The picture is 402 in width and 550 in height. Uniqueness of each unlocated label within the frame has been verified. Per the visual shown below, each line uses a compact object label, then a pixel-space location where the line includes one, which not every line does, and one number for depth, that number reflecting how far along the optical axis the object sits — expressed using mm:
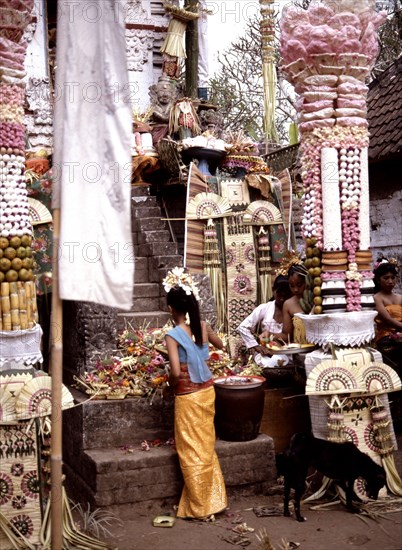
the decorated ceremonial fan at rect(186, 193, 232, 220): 9242
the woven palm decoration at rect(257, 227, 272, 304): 9352
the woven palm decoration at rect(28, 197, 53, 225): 6992
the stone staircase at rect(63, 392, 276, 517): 5348
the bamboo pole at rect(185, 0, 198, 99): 11852
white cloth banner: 3600
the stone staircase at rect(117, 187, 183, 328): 7223
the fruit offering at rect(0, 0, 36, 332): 4973
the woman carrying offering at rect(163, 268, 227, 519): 5230
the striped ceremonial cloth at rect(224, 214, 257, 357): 9133
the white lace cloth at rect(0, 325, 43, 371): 4992
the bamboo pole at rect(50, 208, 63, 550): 3656
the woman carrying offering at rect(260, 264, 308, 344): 6372
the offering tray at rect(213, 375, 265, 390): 5742
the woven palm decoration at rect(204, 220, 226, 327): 9047
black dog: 5109
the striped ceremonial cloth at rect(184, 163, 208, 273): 9102
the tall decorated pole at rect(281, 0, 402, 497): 5656
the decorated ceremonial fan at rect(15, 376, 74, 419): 4859
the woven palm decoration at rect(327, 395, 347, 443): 5465
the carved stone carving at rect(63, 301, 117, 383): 6391
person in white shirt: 7273
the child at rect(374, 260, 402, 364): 7332
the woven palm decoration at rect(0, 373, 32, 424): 4867
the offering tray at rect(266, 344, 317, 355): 5958
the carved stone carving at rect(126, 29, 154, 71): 11320
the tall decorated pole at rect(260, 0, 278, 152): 13852
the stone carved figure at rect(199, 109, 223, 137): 10688
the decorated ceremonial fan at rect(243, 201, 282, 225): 9492
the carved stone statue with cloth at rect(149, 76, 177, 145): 10401
